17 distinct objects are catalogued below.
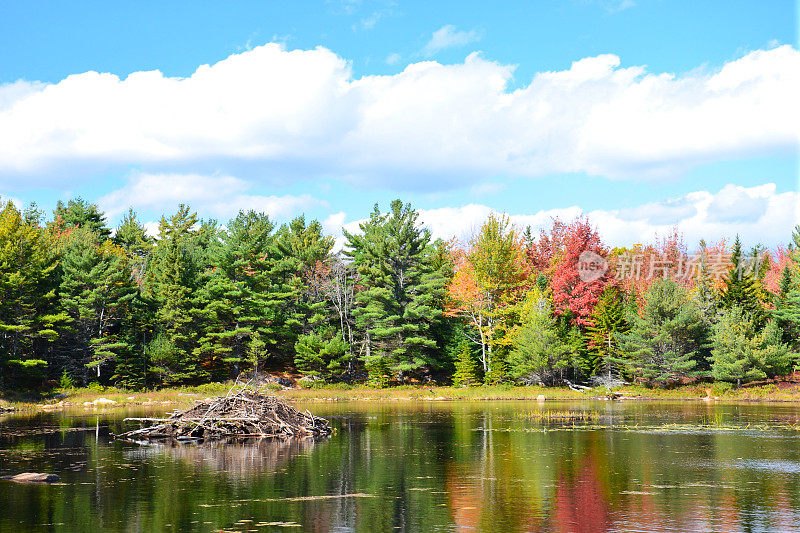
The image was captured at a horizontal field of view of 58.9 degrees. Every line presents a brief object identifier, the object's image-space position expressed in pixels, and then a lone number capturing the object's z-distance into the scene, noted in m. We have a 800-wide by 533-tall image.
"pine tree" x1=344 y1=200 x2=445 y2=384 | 67.69
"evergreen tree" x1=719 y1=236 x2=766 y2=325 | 62.59
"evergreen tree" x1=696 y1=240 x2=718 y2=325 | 63.59
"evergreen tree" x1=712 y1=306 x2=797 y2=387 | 56.72
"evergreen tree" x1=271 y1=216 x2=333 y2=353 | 71.50
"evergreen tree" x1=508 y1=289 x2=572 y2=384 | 61.81
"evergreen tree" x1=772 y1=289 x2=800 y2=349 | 60.16
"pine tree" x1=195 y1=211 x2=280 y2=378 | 67.00
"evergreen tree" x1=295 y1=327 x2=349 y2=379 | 67.12
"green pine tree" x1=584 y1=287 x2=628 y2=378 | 64.69
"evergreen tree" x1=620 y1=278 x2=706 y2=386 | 59.69
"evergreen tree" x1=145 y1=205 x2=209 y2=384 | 63.41
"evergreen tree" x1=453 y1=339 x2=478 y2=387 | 66.62
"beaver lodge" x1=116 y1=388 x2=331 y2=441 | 33.66
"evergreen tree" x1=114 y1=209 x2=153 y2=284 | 90.75
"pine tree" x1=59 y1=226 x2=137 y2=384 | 61.28
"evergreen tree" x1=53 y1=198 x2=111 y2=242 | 87.31
